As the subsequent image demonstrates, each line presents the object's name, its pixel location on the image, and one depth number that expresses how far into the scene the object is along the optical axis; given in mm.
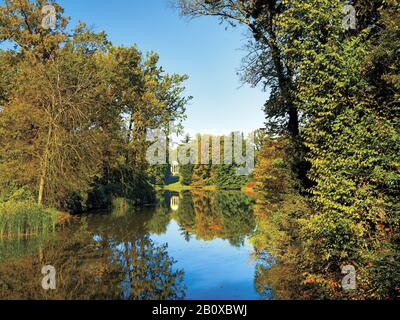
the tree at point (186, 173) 76438
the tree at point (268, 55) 14328
